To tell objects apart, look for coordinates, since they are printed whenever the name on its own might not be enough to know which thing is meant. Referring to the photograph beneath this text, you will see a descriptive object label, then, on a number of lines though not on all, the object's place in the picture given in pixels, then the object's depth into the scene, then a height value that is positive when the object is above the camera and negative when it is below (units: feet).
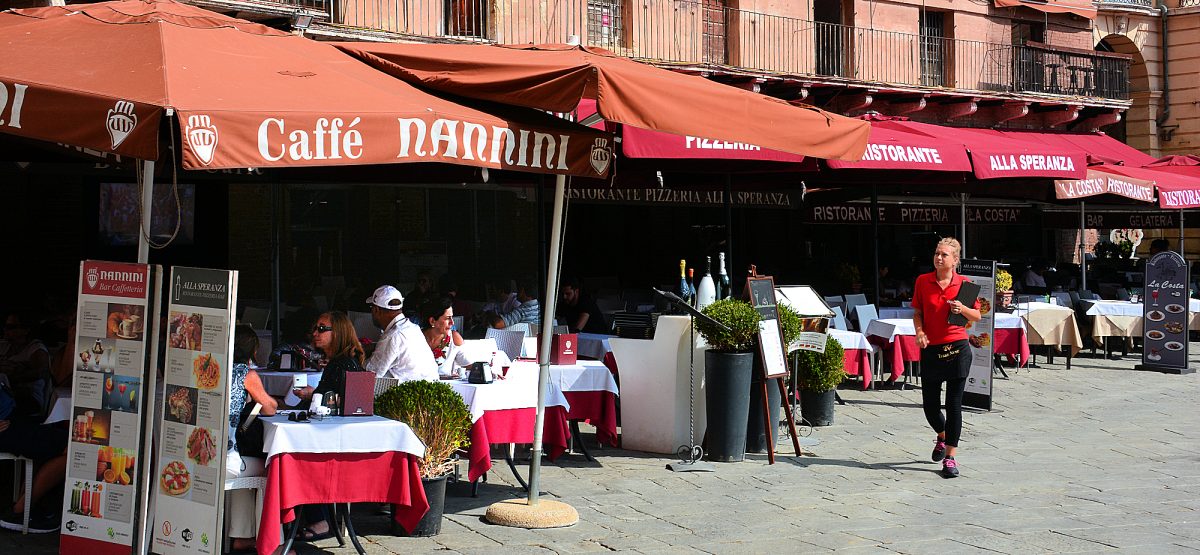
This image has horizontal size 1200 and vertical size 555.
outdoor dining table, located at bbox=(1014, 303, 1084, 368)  51.78 +1.34
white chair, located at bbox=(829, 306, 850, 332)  43.09 +1.19
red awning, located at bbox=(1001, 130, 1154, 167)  78.59 +14.80
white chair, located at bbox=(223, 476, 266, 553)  19.38 -2.23
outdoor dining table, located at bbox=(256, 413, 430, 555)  19.26 -1.97
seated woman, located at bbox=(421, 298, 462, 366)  27.37 +0.50
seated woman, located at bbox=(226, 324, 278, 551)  19.63 -1.69
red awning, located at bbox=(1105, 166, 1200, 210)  55.52 +7.84
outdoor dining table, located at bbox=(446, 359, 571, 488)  24.26 -1.37
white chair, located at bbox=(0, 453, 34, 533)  21.90 -2.45
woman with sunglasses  21.95 -0.05
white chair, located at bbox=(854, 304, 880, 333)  44.10 +1.41
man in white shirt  24.50 +0.01
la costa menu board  50.19 +1.88
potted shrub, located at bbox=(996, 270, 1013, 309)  47.65 +2.58
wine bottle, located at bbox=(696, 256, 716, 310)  31.11 +1.48
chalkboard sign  29.60 +0.60
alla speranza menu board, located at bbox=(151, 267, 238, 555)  18.37 -1.05
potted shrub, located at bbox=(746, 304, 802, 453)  31.01 -1.10
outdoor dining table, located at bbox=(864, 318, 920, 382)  42.75 +0.51
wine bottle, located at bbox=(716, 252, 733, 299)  33.02 +1.87
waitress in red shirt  28.40 +0.28
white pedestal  30.09 -0.89
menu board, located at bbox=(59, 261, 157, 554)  19.08 -1.02
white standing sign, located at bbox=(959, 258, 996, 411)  37.73 +0.48
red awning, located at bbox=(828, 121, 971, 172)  38.37 +6.60
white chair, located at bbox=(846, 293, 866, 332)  48.78 +2.14
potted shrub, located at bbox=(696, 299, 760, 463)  29.35 -0.53
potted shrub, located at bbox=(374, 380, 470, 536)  21.71 -1.29
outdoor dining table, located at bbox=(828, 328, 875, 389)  39.12 +0.03
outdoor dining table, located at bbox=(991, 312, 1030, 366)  46.34 +0.80
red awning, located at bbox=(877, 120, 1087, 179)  43.11 +7.35
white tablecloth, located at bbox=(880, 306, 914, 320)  47.47 +1.62
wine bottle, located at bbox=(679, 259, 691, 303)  31.24 +1.61
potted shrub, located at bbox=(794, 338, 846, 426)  34.53 -0.49
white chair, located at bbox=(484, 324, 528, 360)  32.99 +0.19
